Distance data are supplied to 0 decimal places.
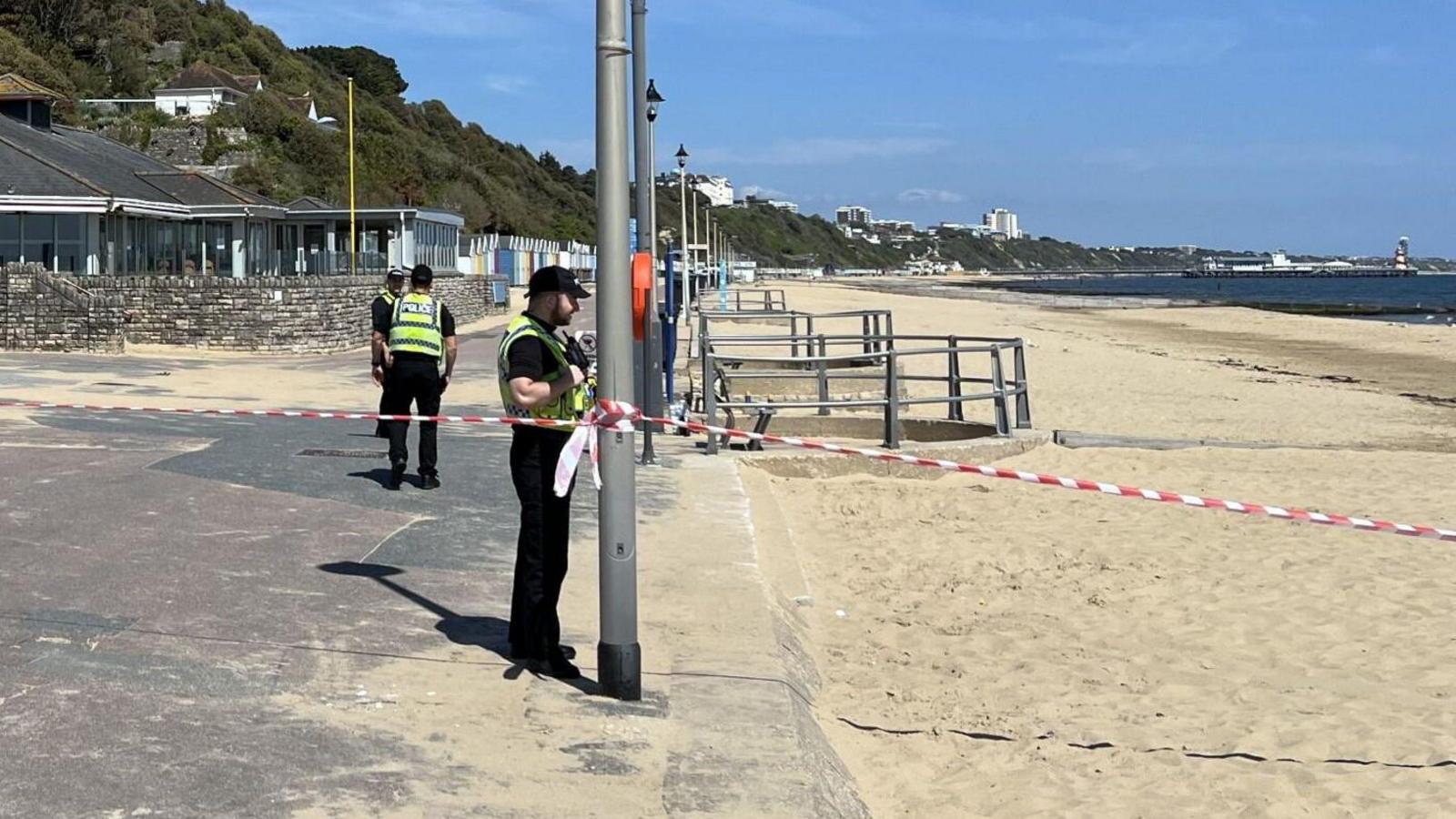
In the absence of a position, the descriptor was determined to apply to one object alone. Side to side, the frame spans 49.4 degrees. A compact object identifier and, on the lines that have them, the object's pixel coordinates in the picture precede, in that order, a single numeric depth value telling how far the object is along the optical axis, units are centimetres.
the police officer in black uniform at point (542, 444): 623
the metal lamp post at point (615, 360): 575
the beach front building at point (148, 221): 3309
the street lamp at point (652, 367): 1320
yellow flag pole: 4100
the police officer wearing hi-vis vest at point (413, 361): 1057
